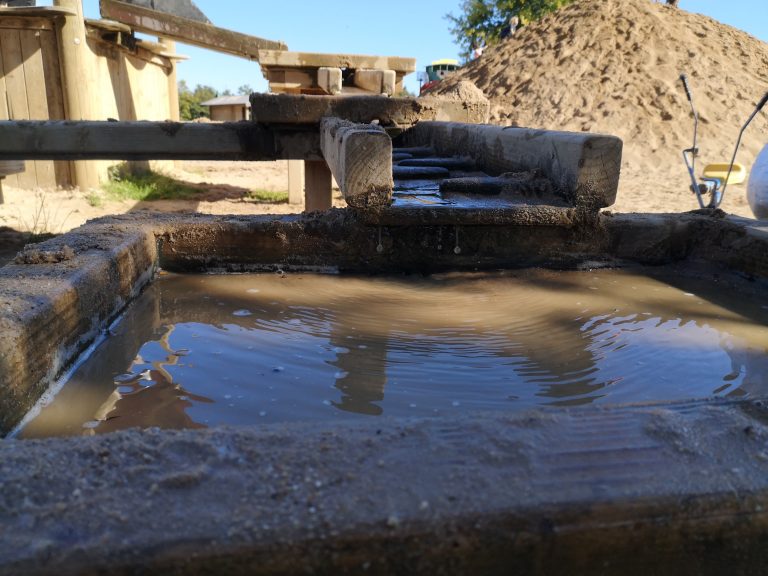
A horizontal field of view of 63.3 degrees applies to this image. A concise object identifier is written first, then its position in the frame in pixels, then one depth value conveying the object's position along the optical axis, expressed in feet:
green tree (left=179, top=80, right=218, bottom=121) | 123.54
